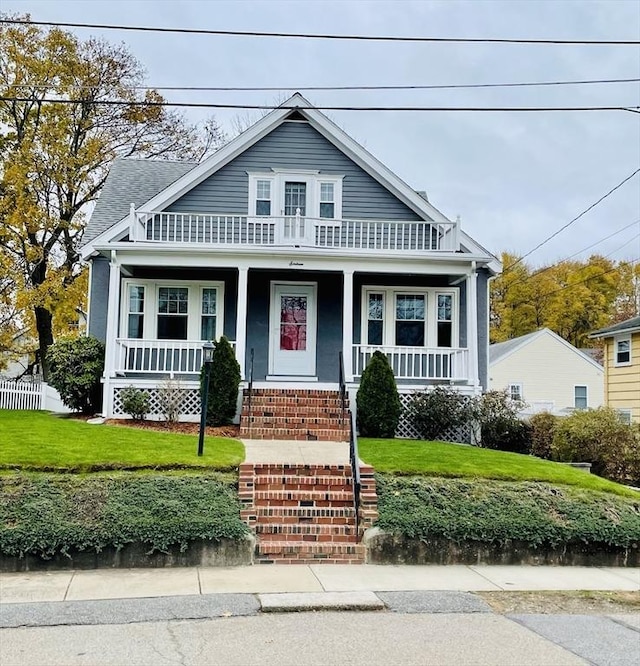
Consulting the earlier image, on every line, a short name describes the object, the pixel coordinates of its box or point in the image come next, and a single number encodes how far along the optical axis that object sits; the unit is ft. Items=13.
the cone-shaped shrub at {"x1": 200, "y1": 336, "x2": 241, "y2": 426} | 47.21
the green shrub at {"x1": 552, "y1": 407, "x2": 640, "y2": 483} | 48.19
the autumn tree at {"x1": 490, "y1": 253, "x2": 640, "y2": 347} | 161.68
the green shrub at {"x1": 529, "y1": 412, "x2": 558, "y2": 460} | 53.62
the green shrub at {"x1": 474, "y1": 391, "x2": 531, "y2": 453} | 50.24
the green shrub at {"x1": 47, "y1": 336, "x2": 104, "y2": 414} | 50.34
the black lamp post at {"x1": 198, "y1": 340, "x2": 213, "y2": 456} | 34.14
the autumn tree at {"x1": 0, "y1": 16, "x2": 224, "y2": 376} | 77.46
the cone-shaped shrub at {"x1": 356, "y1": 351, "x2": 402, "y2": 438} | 47.24
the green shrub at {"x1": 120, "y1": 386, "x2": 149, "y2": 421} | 48.06
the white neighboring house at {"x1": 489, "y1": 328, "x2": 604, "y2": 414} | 119.24
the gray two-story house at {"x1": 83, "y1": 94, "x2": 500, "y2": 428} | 52.08
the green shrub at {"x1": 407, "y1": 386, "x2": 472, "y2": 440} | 48.80
